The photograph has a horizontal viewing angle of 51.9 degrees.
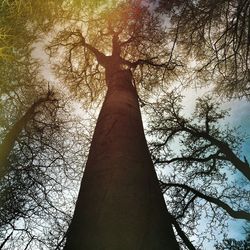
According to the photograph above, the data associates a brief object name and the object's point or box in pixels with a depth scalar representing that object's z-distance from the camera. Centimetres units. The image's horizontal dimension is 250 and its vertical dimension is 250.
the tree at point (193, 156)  701
